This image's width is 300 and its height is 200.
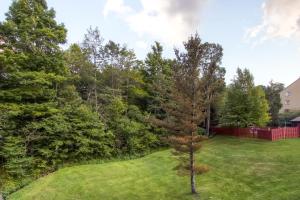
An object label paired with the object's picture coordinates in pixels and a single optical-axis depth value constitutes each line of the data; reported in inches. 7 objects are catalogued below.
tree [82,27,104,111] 908.7
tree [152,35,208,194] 388.6
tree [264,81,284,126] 1297.7
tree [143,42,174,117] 908.1
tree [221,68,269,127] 843.3
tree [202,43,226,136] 920.3
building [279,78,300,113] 1477.1
